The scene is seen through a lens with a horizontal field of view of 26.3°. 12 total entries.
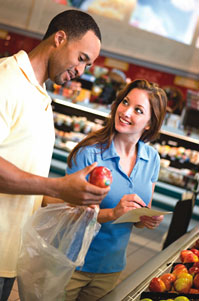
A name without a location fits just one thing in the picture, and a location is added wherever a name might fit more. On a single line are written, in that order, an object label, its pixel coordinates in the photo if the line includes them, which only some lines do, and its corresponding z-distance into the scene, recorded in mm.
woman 2270
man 1483
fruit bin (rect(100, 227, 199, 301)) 1951
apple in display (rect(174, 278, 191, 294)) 2100
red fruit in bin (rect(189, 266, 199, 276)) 2232
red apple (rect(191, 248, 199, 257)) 2654
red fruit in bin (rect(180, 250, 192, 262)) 2609
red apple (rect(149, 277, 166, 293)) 2061
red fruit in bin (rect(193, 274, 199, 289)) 2115
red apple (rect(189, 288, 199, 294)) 2054
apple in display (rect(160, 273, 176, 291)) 2120
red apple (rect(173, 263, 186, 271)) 2314
